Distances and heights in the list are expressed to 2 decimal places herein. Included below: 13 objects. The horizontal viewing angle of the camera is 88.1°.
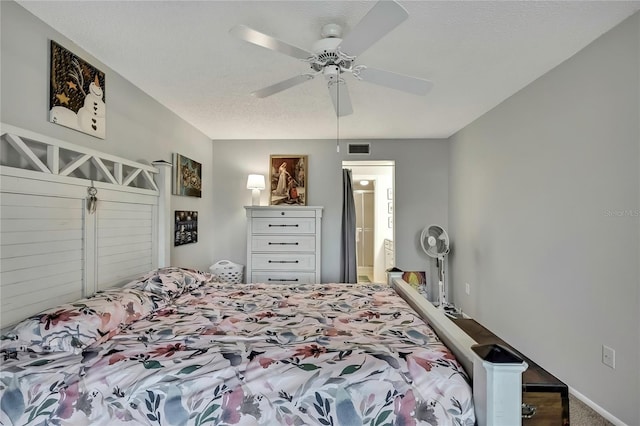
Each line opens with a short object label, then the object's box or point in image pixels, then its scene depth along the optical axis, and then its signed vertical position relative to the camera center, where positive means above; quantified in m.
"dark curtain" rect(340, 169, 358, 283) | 4.43 -0.34
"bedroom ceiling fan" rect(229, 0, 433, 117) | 1.33 +0.79
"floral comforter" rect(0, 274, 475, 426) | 1.25 -0.65
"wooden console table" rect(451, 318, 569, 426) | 1.62 -0.92
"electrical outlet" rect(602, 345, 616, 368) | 1.88 -0.81
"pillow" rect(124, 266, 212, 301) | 2.17 -0.46
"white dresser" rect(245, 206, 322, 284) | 4.01 -0.36
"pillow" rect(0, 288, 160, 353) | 1.41 -0.50
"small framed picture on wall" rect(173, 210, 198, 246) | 3.44 -0.13
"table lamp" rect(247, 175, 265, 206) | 4.14 +0.38
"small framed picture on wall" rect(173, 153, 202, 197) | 3.40 +0.44
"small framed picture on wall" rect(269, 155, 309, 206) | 4.48 +0.48
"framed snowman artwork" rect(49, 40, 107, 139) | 1.85 +0.74
